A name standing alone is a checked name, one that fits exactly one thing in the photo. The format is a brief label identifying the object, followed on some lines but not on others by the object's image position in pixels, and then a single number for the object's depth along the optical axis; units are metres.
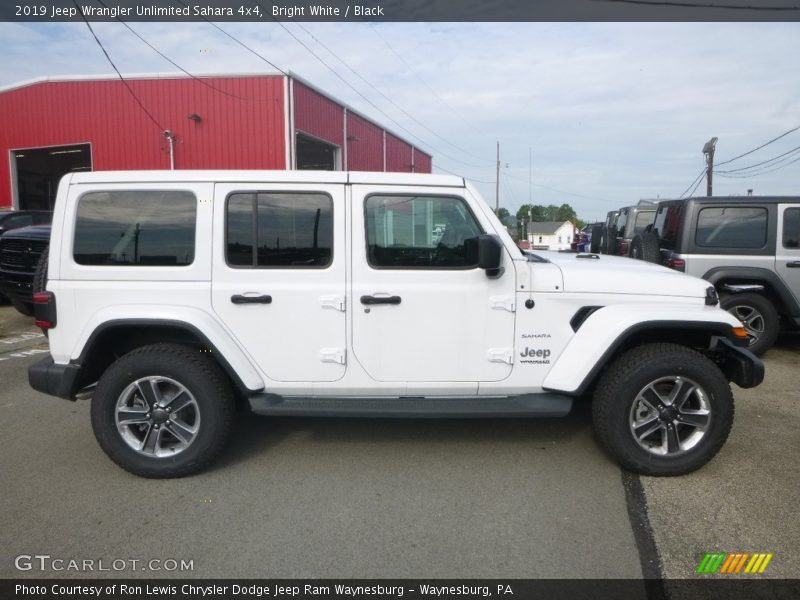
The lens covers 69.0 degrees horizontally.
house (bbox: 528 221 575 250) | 86.06
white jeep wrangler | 3.73
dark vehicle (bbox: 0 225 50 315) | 8.68
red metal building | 15.90
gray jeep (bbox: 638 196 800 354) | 7.05
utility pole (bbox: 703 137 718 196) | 27.34
